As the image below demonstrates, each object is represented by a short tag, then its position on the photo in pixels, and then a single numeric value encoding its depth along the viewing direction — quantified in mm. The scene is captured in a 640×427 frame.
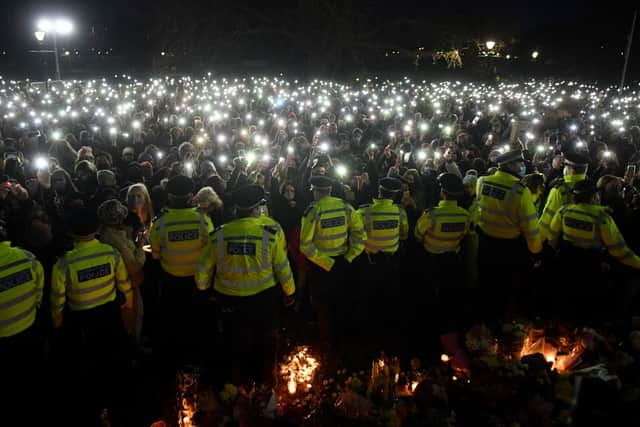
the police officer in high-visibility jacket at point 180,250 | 5023
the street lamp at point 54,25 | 15875
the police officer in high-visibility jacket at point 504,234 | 5707
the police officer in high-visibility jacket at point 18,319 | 3914
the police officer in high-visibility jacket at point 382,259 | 5770
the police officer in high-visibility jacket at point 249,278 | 4480
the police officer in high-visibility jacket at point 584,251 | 5375
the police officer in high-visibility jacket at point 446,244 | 5852
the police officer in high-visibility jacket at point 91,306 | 4215
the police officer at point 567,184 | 6391
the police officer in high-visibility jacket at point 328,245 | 5363
